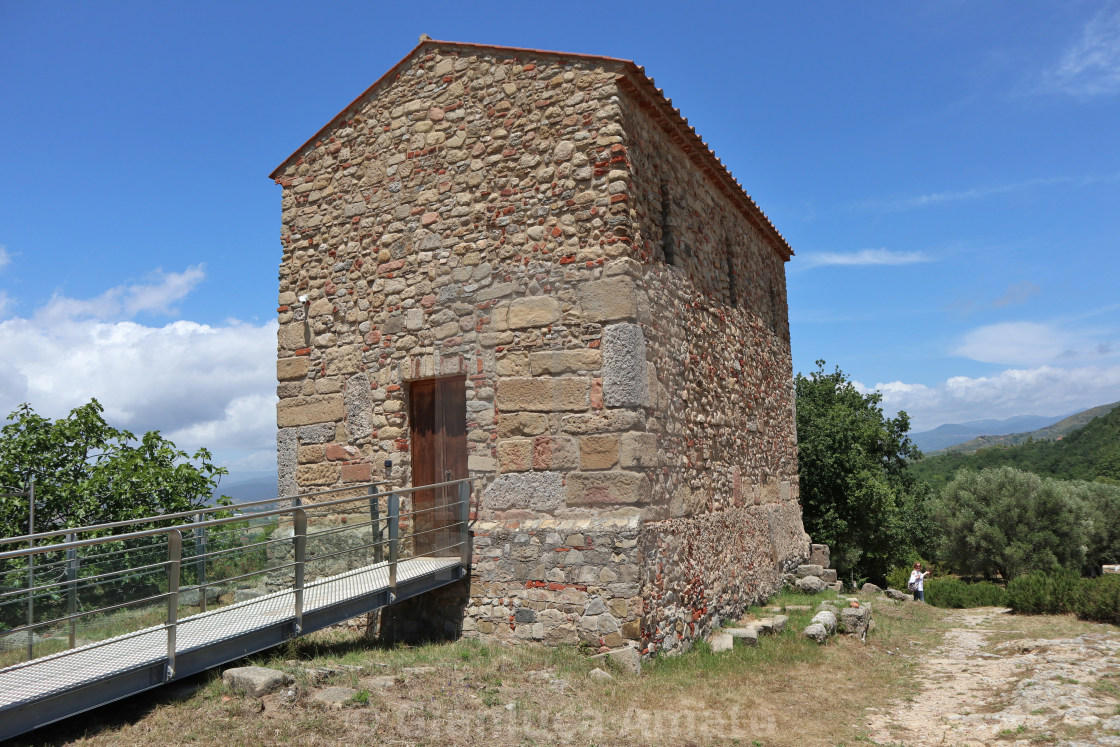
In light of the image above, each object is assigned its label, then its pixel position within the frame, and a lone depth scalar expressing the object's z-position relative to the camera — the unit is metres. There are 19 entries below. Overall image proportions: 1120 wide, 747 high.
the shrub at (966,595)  17.97
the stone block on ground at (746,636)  8.57
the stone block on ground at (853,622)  9.99
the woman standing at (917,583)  17.88
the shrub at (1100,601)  12.55
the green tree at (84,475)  11.84
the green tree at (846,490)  19.45
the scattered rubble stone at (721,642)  8.30
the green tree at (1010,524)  27.22
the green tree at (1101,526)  29.50
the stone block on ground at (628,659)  7.27
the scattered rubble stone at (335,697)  5.70
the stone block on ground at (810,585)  12.79
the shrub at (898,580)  23.15
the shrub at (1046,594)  14.10
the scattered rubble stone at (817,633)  9.17
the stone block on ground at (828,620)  9.55
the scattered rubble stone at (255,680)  5.69
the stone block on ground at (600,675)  6.94
